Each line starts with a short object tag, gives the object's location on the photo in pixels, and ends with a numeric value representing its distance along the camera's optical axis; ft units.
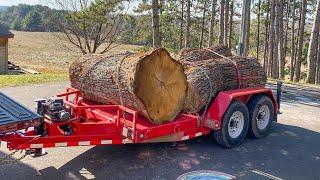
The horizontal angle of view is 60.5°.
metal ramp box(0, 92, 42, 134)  10.64
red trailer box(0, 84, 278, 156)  11.53
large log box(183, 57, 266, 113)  15.51
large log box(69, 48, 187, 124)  13.73
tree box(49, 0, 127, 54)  60.98
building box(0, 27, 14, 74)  63.03
